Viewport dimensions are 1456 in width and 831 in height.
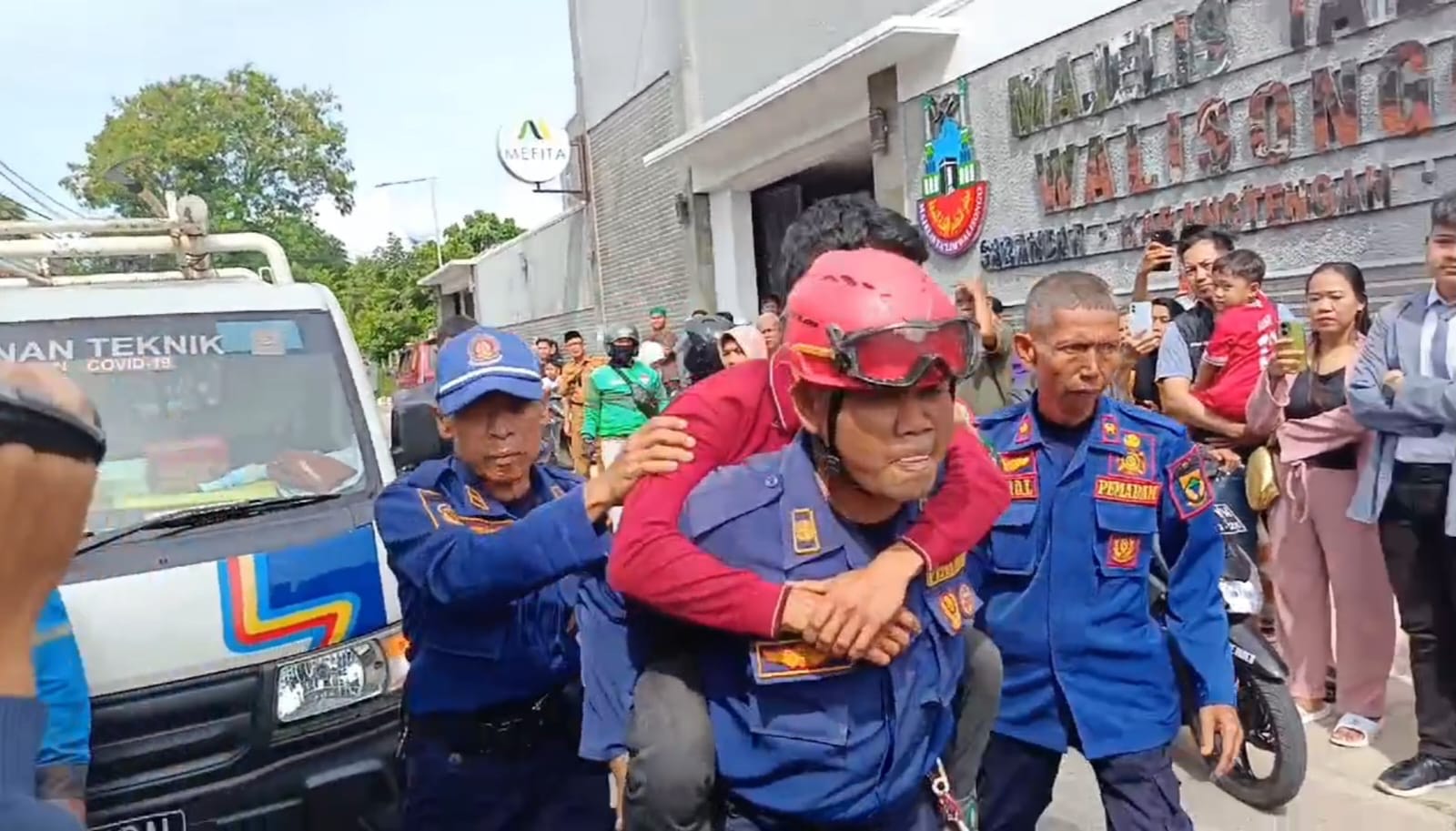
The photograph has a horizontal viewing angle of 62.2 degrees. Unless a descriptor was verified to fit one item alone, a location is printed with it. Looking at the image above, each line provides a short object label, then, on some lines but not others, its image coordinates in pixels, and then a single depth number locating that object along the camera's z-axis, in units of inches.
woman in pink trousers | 182.4
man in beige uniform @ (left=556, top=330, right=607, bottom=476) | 446.6
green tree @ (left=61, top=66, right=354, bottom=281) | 1643.7
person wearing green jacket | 370.3
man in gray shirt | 160.4
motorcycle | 147.0
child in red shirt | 198.1
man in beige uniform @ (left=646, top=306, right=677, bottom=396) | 461.7
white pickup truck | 121.9
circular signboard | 793.6
